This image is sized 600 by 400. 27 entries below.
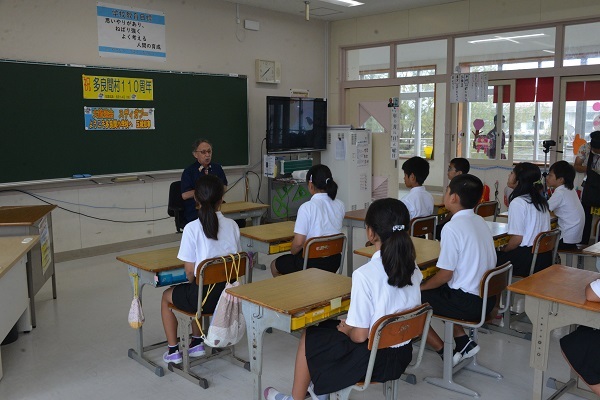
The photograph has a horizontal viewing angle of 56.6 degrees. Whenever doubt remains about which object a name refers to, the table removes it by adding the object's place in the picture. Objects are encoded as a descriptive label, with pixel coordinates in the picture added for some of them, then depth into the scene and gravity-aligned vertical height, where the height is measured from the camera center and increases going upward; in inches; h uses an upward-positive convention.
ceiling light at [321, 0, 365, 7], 280.9 +64.4
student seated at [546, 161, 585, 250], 170.2 -23.8
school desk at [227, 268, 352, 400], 90.7 -28.9
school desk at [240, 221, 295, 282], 146.9 -29.3
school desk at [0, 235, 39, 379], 125.3 -37.6
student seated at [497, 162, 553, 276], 144.7 -23.6
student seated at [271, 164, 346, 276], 144.8 -23.4
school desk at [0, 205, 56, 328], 153.6 -30.2
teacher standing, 192.6 -19.6
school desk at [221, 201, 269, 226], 199.5 -29.5
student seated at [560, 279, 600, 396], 90.8 -36.9
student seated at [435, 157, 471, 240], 199.5 -14.2
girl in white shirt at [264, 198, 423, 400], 84.0 -27.5
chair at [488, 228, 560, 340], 138.2 -31.4
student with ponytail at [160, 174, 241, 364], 116.0 -23.3
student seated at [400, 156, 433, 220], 173.3 -18.9
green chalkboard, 210.1 +1.7
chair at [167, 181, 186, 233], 204.4 -26.4
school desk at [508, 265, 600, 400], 92.4 -30.1
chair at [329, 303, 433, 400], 82.4 -30.8
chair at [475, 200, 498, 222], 198.1 -28.6
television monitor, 293.7 +2.6
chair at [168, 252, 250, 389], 112.0 -39.7
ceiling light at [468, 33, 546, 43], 266.2 +44.5
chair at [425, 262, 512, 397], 111.2 -39.2
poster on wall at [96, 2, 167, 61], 234.4 +41.8
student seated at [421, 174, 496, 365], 113.0 -26.3
